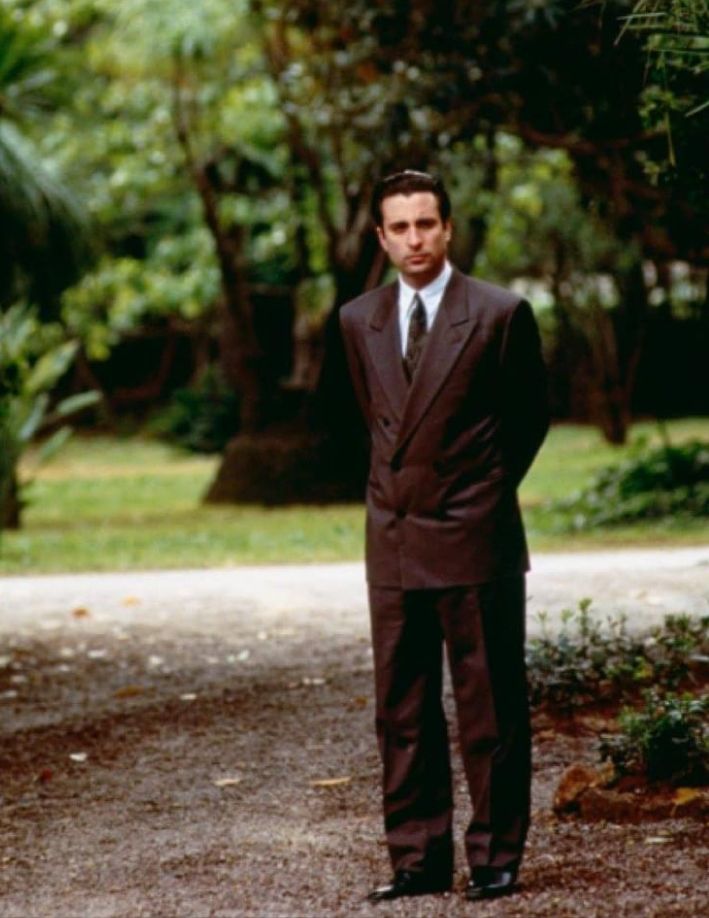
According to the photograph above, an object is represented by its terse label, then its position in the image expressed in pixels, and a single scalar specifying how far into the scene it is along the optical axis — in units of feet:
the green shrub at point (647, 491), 81.11
